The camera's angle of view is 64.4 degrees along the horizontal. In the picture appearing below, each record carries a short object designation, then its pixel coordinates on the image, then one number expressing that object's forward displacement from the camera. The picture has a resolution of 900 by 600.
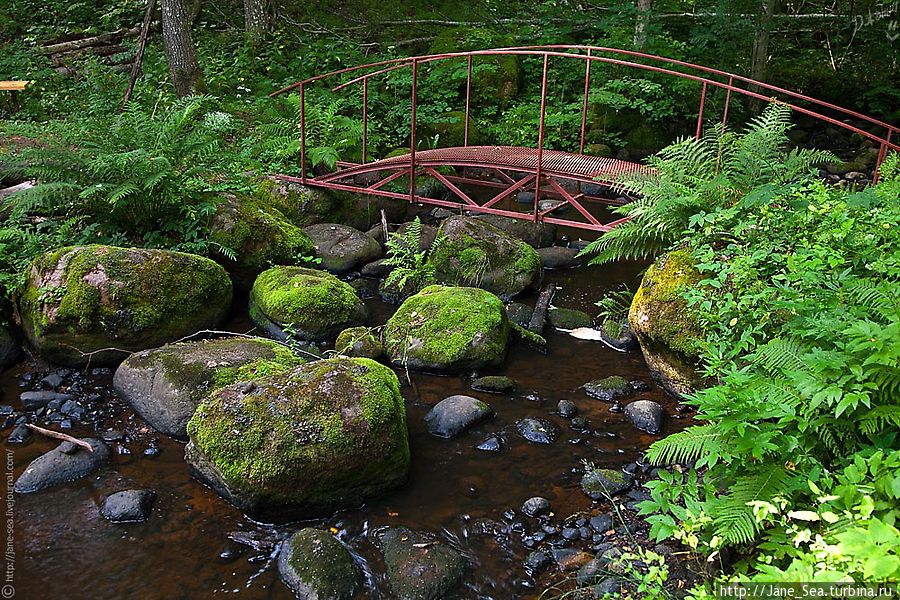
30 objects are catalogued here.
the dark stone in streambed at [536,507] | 4.41
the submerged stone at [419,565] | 3.82
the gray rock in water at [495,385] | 5.84
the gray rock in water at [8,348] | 5.96
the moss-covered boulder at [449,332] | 6.09
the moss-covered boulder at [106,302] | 5.89
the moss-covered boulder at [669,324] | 5.54
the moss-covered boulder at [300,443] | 4.29
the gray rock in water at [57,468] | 4.56
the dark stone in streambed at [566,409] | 5.50
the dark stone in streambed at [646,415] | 5.27
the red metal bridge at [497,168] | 7.33
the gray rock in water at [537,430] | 5.19
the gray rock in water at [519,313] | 7.12
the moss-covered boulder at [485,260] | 7.66
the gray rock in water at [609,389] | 5.76
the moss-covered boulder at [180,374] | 5.13
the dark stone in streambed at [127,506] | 4.33
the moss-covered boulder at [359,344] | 6.27
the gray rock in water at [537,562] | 3.96
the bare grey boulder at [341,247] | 8.20
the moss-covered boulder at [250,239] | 7.41
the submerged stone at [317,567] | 3.77
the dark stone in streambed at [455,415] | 5.28
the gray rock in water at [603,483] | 4.57
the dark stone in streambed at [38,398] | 5.42
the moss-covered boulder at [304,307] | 6.57
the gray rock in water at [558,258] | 8.57
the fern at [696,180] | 5.98
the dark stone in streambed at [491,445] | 5.09
